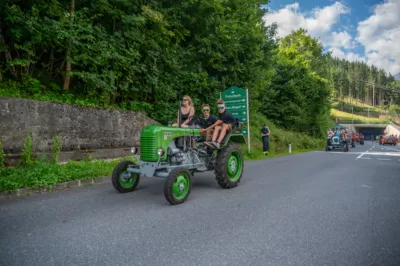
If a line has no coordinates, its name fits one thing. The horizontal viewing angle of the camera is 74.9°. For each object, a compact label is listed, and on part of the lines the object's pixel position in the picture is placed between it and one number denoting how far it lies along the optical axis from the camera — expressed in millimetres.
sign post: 14086
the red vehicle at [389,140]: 41125
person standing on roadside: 16297
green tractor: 4855
